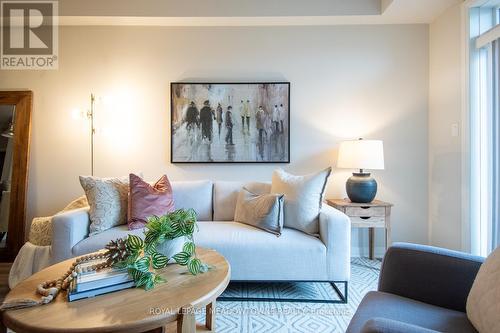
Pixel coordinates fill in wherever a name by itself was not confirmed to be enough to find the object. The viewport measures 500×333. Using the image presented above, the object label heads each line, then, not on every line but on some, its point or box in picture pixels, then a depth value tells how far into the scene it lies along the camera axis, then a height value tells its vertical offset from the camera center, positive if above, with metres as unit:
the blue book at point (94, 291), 1.10 -0.50
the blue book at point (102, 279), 1.12 -0.46
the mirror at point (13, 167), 2.90 +0.01
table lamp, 2.60 +0.03
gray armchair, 1.09 -0.56
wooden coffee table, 0.94 -0.52
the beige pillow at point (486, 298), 0.91 -0.46
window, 2.29 +0.31
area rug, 1.75 -1.00
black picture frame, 3.00 +0.43
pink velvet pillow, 2.22 -0.29
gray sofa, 2.01 -0.60
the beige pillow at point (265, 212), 2.19 -0.37
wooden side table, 2.55 -0.44
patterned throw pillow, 2.17 -0.28
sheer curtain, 2.24 +0.15
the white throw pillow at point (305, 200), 2.22 -0.28
